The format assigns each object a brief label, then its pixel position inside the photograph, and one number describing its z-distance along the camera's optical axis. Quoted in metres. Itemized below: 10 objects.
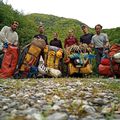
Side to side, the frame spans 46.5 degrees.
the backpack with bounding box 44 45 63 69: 4.68
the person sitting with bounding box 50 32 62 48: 4.89
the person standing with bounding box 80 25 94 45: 4.79
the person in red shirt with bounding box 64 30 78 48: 4.80
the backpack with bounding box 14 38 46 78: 4.46
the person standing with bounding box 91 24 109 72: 4.68
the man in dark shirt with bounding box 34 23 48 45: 4.76
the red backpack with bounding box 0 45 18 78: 4.33
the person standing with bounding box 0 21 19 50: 4.51
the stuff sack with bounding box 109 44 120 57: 4.41
